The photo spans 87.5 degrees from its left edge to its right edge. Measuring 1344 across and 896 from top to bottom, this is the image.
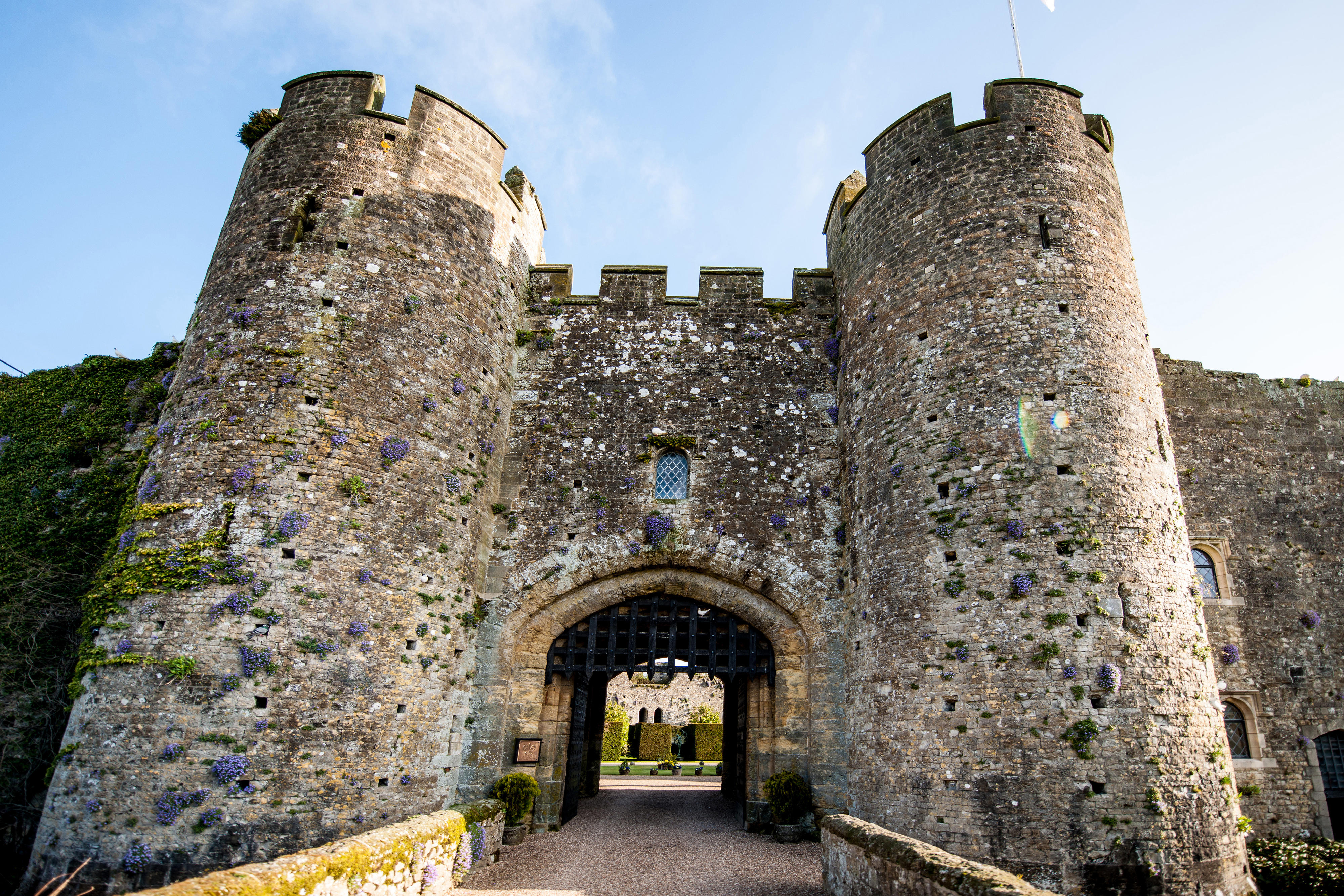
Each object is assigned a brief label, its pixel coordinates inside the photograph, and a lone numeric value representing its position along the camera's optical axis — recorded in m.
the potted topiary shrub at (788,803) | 10.17
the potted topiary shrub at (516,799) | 10.09
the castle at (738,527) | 8.19
